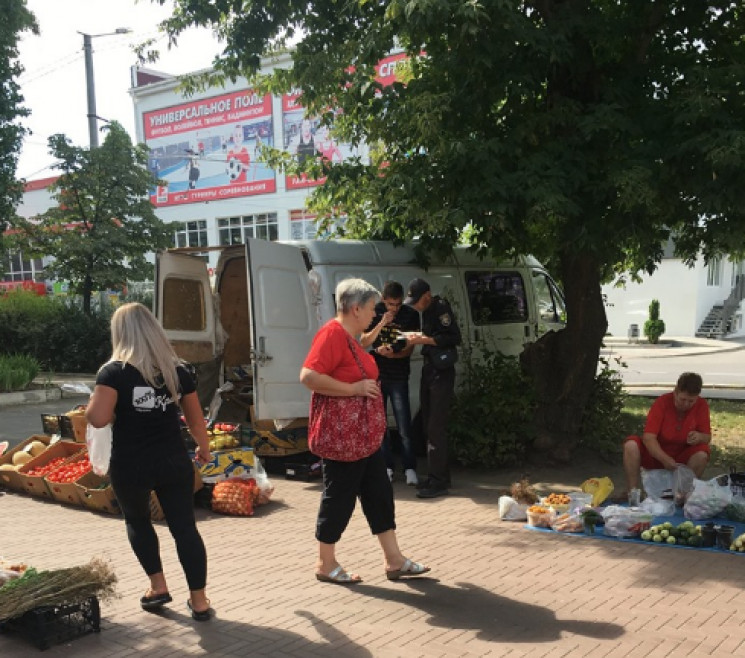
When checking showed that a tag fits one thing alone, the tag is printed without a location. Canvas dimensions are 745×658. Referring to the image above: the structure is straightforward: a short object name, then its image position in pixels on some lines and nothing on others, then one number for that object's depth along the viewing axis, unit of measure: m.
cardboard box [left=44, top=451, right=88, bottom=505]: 6.81
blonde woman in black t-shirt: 3.96
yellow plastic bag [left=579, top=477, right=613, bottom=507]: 6.44
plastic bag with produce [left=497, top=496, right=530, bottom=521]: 6.21
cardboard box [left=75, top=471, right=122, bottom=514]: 6.55
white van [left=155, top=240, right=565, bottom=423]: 7.66
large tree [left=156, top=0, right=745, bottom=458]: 6.38
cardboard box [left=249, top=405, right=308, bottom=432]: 7.84
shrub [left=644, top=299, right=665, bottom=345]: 29.80
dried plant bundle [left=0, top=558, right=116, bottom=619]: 3.85
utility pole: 21.69
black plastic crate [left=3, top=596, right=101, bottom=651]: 3.84
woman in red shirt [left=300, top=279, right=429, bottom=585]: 4.49
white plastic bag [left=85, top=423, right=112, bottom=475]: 4.11
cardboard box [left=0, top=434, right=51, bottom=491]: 7.49
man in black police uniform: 7.12
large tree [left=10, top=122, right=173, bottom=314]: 20.05
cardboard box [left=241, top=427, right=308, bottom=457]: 8.03
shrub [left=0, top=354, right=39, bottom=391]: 15.23
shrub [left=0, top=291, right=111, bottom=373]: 19.61
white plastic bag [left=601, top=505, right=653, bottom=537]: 5.63
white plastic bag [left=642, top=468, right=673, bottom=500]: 6.38
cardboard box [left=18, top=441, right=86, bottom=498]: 7.20
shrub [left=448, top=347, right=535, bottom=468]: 7.90
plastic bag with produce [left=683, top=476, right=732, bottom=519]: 5.91
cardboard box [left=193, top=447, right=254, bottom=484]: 6.81
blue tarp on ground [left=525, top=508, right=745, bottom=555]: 5.41
